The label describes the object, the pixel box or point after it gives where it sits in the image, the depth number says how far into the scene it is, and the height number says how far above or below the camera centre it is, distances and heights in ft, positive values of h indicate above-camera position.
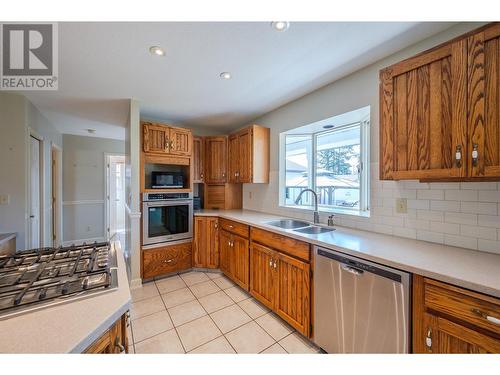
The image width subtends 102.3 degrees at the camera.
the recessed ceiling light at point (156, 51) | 5.29 +3.65
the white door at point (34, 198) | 8.48 -0.49
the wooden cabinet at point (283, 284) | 5.47 -3.04
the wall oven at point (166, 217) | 8.73 -1.40
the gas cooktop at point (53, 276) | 2.42 -1.34
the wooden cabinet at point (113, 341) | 2.19 -1.90
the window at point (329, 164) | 7.05 +0.90
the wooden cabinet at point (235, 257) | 7.89 -3.00
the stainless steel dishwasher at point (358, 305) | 3.70 -2.49
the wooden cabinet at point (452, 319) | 2.82 -2.05
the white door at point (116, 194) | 16.39 -0.62
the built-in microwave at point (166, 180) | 9.33 +0.33
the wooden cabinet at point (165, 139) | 8.85 +2.21
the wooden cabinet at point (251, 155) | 9.66 +1.60
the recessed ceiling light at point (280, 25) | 4.42 +3.60
